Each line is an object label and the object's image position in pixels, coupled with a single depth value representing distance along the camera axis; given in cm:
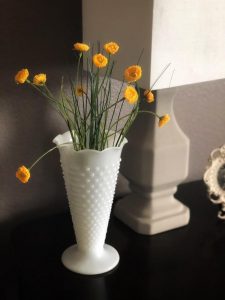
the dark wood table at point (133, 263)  94
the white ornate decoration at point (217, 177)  122
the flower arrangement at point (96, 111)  83
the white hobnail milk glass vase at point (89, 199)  91
